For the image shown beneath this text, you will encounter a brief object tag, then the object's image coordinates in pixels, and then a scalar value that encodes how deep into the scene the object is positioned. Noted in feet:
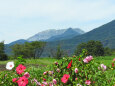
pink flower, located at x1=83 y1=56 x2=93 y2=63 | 12.04
